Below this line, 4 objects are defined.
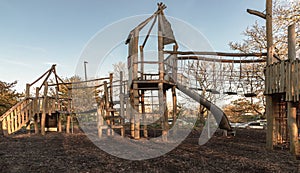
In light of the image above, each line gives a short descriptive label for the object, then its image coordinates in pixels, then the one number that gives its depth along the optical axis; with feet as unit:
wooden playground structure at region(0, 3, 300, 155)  19.81
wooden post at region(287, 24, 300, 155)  18.67
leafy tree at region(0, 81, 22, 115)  54.39
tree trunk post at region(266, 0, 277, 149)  21.97
